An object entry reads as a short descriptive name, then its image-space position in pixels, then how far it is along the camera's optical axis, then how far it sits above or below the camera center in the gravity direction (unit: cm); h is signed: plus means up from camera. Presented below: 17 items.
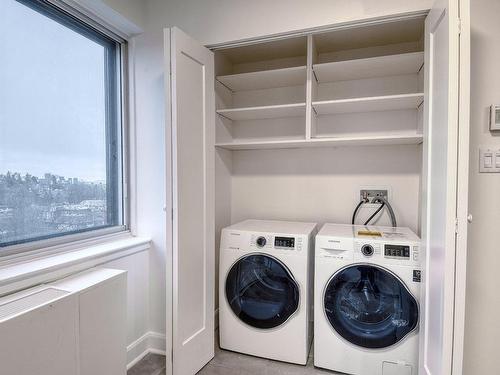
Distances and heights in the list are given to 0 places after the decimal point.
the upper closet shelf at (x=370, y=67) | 189 +78
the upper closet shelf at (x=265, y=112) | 213 +53
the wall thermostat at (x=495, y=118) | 147 +31
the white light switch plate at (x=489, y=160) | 149 +10
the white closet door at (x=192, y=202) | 164 -14
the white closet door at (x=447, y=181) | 115 -1
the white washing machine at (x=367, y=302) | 166 -74
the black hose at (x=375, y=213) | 225 -26
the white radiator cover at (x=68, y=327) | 106 -62
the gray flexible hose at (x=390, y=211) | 218 -24
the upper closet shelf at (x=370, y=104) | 185 +52
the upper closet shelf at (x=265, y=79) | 215 +79
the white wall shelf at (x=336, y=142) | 191 +27
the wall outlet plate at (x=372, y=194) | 224 -12
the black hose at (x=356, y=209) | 229 -24
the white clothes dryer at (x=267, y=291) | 186 -74
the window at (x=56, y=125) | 141 +30
